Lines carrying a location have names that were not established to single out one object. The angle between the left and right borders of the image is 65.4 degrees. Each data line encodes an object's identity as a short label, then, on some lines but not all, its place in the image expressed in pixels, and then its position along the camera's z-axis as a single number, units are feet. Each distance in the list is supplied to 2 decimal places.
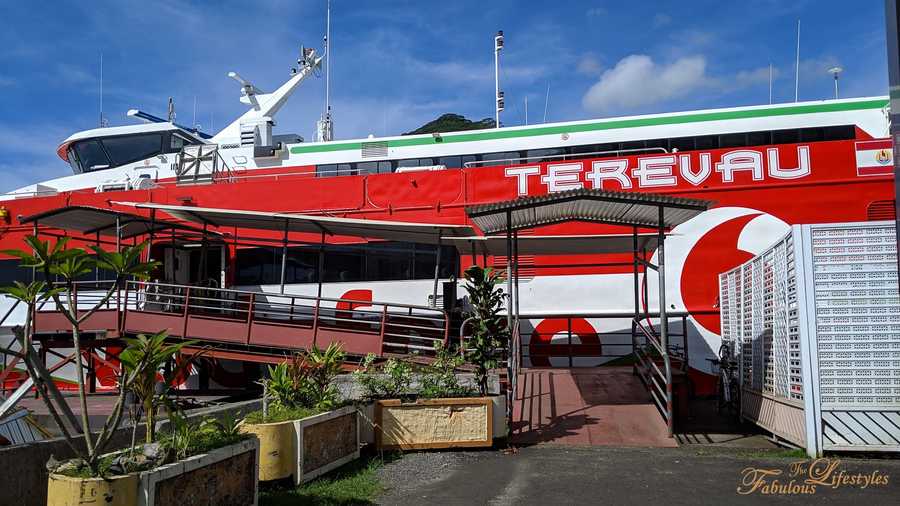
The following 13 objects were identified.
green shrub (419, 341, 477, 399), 26.53
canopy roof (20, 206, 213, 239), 39.63
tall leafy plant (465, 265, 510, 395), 27.53
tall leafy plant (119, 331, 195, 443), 13.97
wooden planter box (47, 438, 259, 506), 12.62
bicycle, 33.19
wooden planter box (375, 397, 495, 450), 25.38
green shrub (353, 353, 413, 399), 26.61
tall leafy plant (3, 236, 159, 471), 12.72
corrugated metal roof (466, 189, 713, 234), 27.61
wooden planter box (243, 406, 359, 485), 19.48
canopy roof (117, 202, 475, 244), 38.11
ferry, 41.39
